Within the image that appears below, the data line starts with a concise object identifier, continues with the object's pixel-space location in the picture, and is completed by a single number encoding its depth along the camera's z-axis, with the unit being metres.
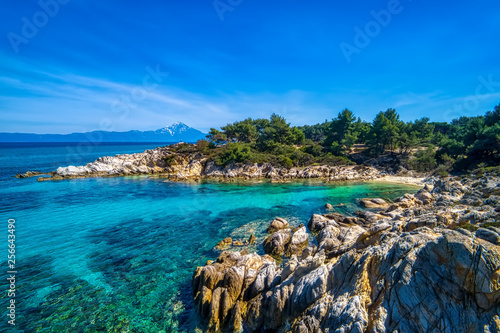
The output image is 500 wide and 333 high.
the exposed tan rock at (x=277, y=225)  21.20
